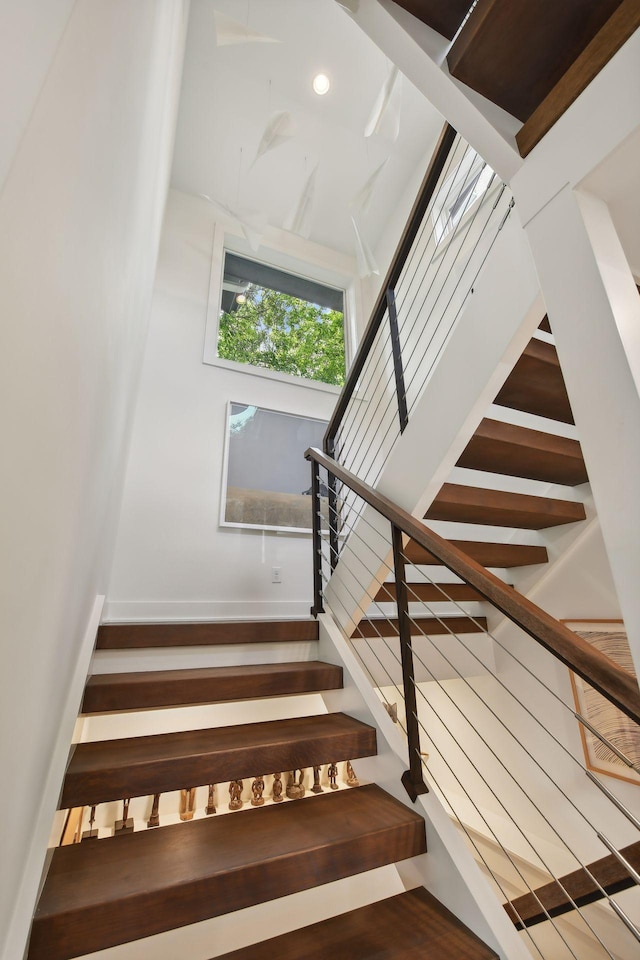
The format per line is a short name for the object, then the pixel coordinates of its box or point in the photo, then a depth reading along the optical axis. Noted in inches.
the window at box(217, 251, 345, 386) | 145.3
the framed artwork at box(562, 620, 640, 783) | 76.3
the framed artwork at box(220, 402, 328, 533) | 124.6
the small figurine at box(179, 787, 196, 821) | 99.1
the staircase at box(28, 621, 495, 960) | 37.0
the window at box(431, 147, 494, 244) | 111.3
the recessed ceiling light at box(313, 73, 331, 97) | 124.2
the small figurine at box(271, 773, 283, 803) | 82.7
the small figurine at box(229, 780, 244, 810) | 88.0
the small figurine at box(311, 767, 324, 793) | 66.6
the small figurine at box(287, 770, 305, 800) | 66.0
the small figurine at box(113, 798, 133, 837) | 88.9
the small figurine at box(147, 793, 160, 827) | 80.5
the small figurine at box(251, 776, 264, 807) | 89.7
